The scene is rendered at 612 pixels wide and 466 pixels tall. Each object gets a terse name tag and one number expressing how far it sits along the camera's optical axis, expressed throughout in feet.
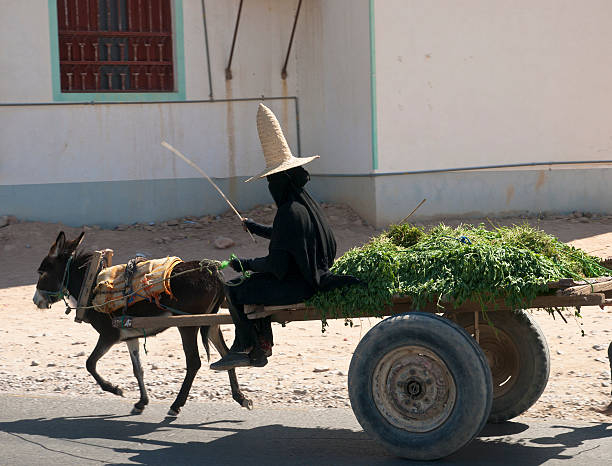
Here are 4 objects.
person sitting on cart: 38.04
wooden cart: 33.86
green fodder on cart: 34.65
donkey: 44.29
